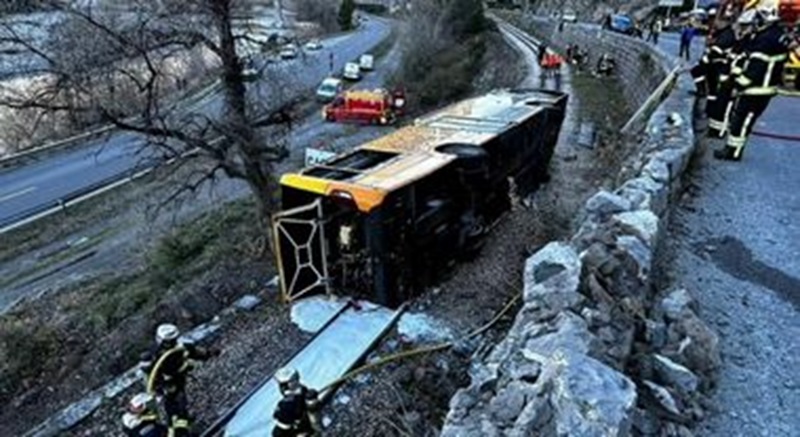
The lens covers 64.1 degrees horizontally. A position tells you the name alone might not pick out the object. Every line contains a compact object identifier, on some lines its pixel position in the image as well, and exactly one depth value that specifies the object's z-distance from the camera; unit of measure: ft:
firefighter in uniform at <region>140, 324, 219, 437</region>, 22.44
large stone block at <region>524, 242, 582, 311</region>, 13.82
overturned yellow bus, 28.84
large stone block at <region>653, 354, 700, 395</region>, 13.41
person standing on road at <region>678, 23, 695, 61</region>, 70.23
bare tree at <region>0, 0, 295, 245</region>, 38.06
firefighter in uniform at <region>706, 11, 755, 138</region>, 29.58
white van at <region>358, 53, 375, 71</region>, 166.30
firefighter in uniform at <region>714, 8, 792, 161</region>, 27.53
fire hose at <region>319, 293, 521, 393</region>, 26.14
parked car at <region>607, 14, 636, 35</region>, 120.98
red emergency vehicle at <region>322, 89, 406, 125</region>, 109.27
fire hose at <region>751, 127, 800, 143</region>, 33.73
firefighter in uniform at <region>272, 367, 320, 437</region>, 20.24
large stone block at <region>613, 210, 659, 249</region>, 16.50
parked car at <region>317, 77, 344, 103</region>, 122.62
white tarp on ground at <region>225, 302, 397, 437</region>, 24.32
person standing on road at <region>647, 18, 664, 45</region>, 100.85
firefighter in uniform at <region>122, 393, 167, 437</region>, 19.77
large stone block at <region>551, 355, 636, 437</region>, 9.53
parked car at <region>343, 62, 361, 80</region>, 153.89
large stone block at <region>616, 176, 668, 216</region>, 19.38
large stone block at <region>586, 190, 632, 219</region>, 18.33
